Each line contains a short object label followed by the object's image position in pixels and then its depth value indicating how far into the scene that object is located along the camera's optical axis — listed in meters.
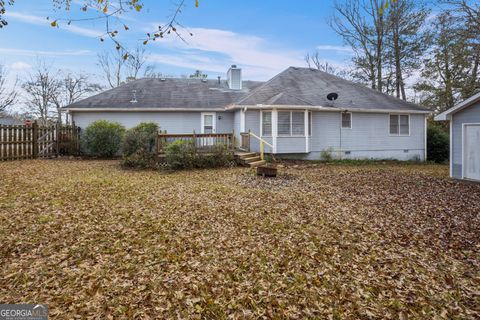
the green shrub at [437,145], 18.05
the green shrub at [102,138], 15.59
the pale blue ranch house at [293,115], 14.84
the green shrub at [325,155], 15.95
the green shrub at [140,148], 12.02
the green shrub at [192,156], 11.88
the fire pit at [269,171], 10.63
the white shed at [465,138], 9.88
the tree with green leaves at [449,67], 15.60
